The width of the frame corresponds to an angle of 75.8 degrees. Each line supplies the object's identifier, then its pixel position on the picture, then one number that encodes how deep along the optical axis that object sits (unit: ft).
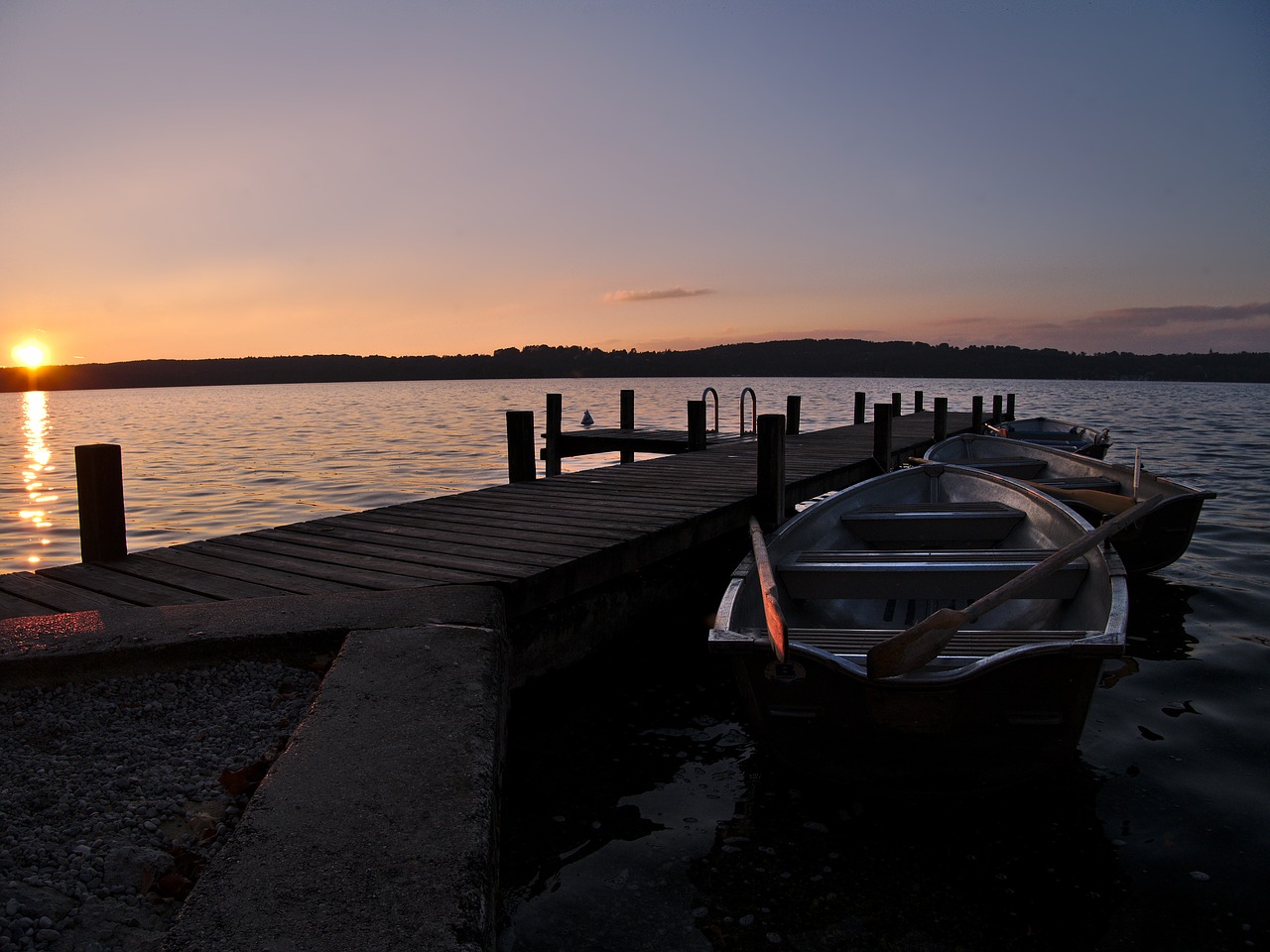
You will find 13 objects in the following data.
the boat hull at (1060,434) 49.80
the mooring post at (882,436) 39.47
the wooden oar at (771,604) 11.76
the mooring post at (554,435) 45.44
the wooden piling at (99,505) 16.20
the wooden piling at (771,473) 24.93
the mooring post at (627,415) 56.65
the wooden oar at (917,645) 11.00
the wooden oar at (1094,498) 26.94
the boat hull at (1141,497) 26.63
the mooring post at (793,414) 56.80
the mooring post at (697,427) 42.93
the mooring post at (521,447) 29.32
